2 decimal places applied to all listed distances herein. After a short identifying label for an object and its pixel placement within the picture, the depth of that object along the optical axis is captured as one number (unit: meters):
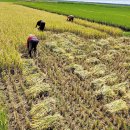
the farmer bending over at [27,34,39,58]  11.72
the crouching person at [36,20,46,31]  17.27
